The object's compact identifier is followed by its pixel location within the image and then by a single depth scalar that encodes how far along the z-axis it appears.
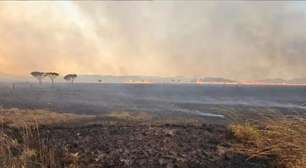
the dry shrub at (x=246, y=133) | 4.51
